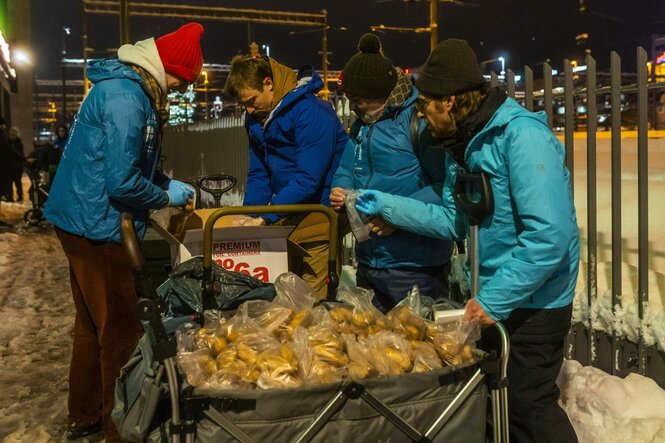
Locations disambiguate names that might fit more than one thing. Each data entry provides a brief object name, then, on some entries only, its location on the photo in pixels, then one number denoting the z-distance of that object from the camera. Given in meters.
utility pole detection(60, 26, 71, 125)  42.67
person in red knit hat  3.66
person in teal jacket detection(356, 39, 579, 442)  2.59
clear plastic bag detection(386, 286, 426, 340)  2.71
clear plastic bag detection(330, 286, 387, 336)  2.77
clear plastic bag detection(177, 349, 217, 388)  2.35
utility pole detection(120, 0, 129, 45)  17.55
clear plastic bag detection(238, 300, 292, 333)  2.72
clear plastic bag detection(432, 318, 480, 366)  2.52
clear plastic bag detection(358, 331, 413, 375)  2.43
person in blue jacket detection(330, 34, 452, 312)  3.58
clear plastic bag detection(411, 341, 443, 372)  2.47
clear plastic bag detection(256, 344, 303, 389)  2.31
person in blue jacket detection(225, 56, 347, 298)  4.28
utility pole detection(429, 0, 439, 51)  28.42
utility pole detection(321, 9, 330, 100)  32.47
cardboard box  4.00
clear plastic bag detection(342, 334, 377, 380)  2.36
